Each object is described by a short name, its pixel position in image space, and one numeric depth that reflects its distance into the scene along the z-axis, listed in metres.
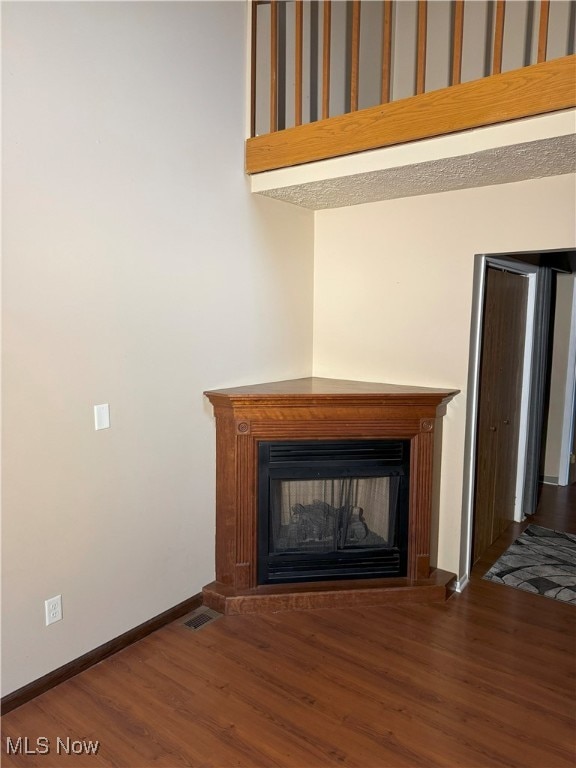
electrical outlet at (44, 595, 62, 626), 2.21
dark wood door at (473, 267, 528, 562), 3.30
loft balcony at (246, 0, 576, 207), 2.11
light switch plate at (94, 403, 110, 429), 2.33
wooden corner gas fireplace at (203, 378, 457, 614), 2.81
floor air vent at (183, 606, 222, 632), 2.72
